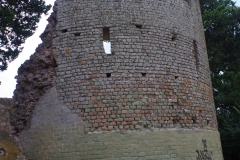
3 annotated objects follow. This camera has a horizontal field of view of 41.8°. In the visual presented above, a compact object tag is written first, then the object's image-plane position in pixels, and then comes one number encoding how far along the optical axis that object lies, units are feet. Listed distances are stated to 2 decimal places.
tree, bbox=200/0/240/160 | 50.96
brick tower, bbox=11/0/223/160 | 24.72
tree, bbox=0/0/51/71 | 39.88
